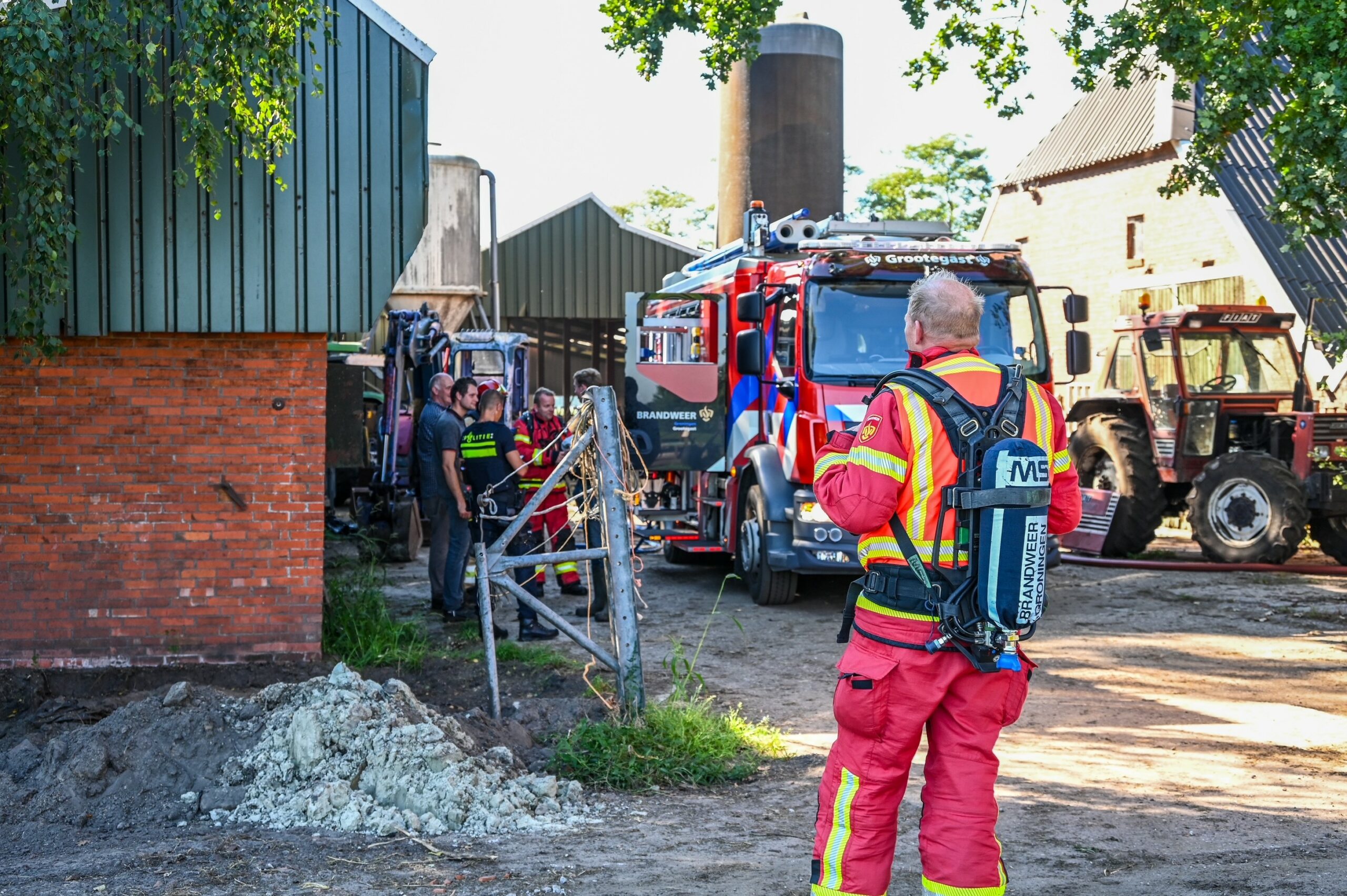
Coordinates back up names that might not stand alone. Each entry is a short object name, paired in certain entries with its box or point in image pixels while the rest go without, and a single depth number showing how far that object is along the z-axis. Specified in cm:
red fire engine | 1054
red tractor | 1374
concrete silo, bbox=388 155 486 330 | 2070
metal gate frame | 674
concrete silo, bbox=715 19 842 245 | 2441
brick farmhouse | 2109
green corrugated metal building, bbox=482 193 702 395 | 2780
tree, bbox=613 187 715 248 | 5028
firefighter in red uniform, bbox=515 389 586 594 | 1011
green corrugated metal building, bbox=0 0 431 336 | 784
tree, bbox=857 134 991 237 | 4162
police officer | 977
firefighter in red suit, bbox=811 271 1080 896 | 384
